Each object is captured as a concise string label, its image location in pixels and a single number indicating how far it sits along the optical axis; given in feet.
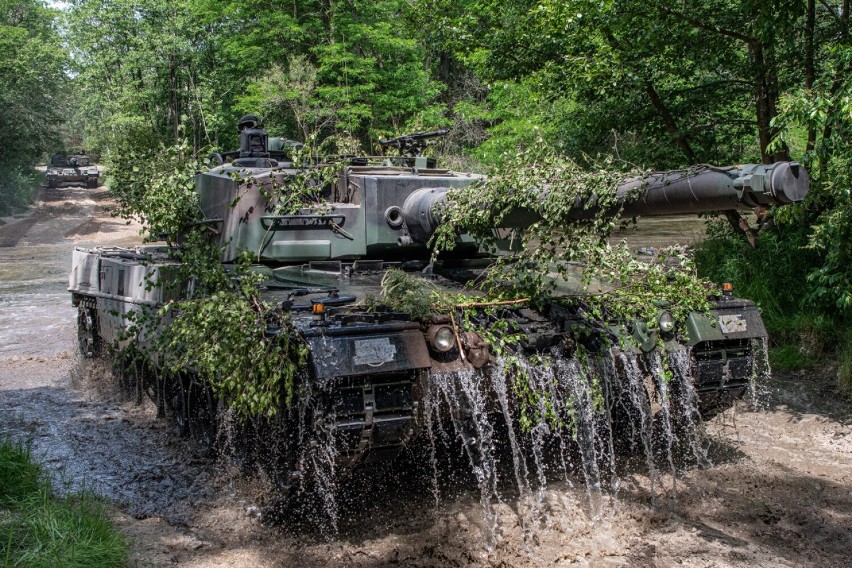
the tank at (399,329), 15.84
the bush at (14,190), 98.12
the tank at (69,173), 115.24
